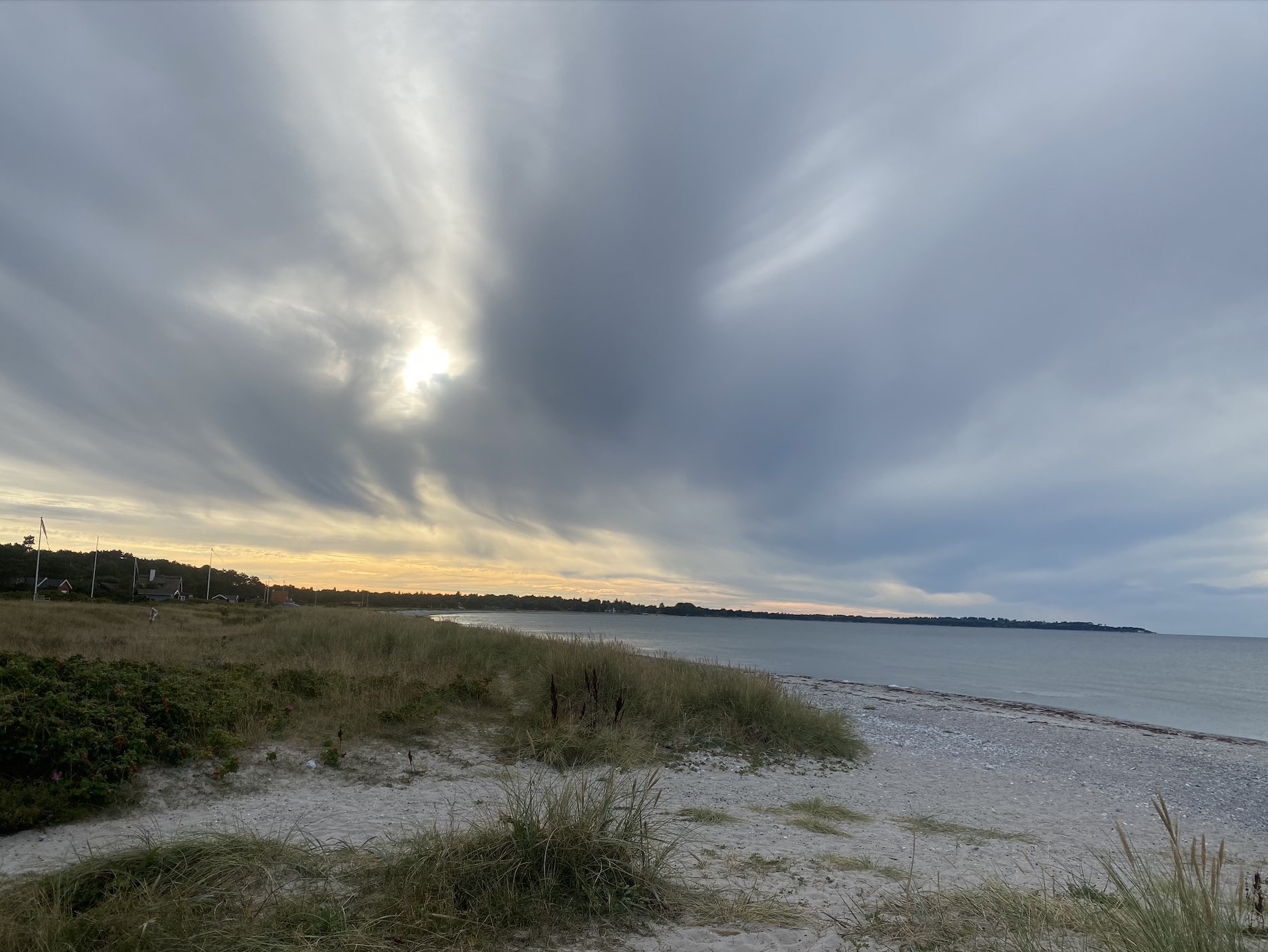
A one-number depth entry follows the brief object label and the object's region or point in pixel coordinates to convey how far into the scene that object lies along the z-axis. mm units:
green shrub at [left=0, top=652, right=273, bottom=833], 6652
